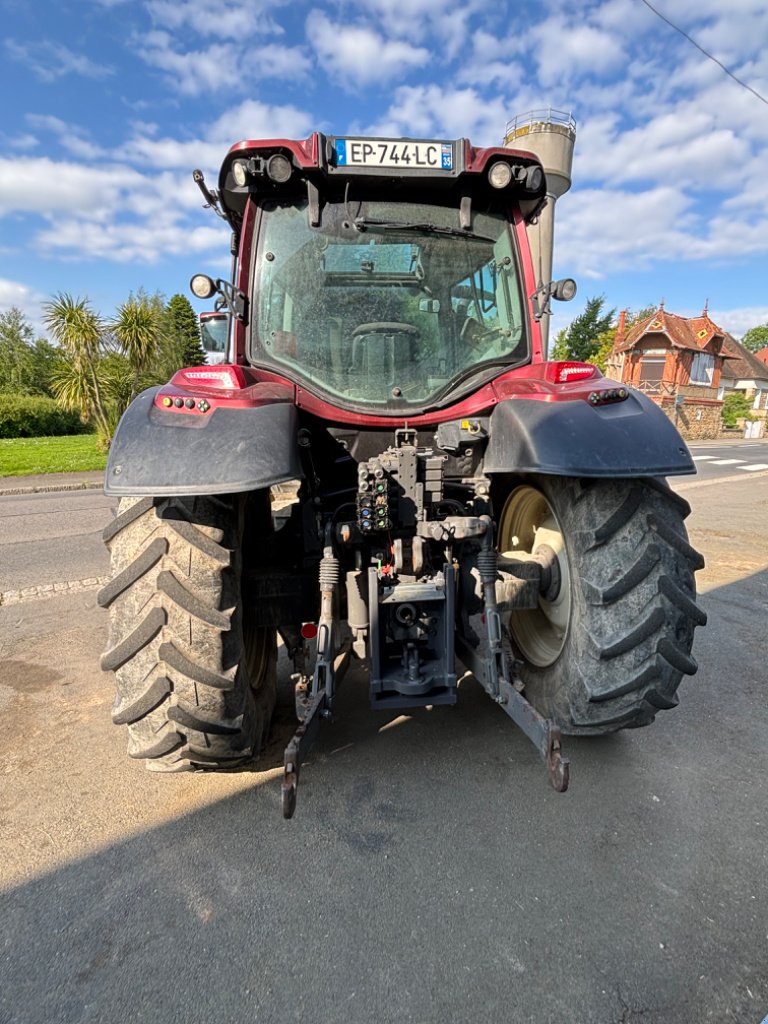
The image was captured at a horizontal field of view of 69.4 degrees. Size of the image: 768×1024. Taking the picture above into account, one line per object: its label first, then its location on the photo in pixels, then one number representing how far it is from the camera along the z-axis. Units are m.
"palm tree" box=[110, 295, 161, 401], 18.97
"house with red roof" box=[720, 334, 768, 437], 48.66
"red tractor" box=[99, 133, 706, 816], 2.00
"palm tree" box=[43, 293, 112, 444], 18.41
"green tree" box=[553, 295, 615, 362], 39.47
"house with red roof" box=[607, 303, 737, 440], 36.22
